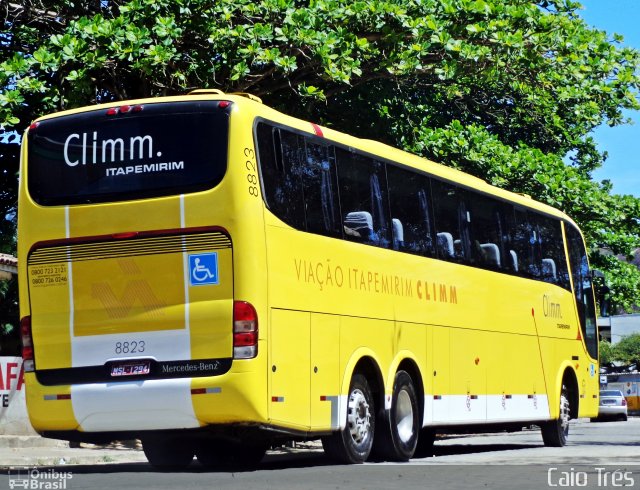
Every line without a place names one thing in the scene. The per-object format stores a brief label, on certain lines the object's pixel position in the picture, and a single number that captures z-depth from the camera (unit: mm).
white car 49094
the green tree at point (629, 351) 80188
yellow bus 12438
